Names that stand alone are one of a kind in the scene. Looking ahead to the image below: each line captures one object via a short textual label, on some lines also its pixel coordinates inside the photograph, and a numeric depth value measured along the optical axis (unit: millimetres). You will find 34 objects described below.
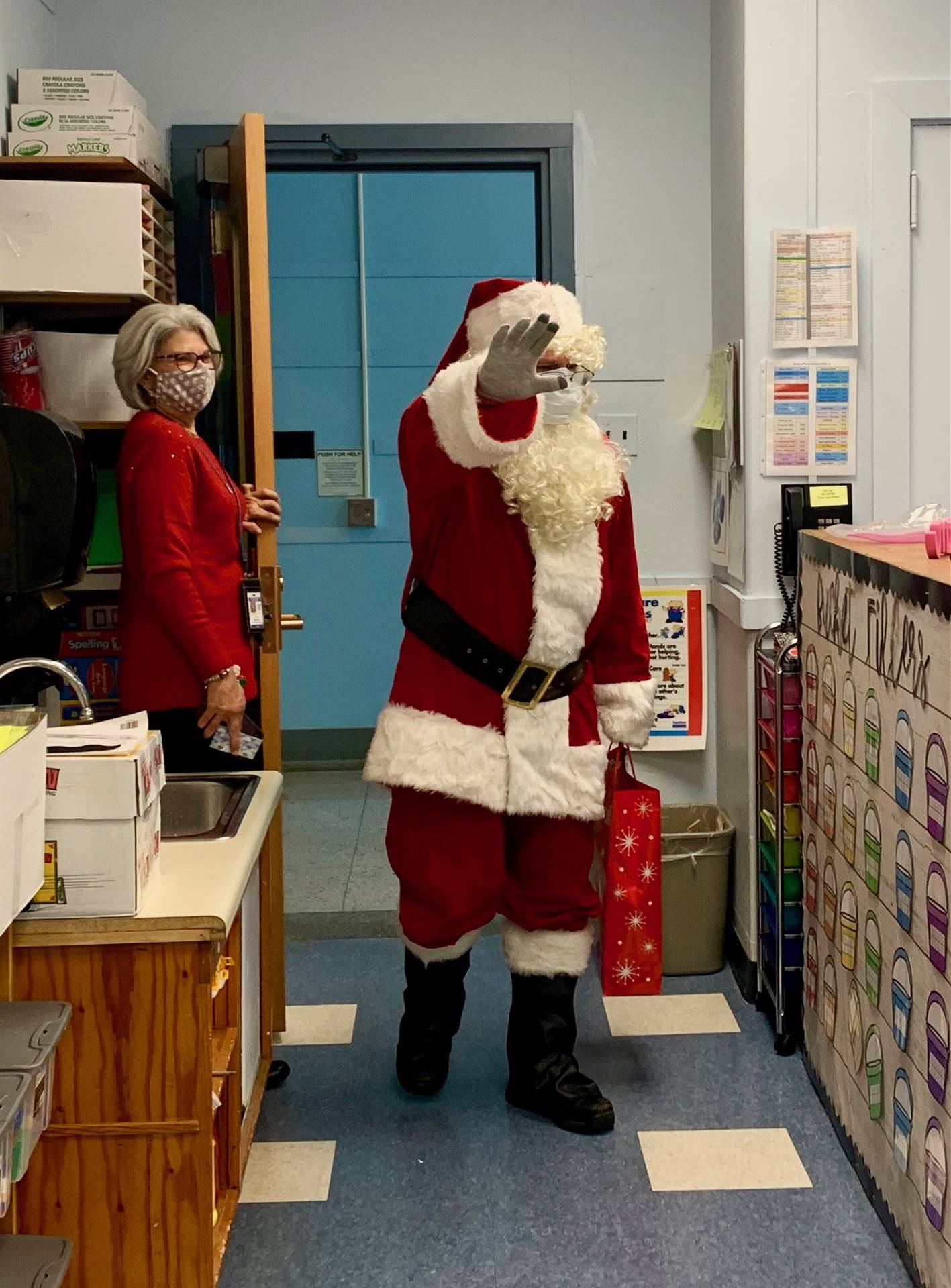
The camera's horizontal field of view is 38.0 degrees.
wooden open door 2658
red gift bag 2551
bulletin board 1824
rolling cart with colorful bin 2691
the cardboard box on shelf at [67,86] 2885
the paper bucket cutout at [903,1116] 1953
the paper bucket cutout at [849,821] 2275
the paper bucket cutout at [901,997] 1957
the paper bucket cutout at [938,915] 1785
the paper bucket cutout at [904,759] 1944
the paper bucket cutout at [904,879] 1939
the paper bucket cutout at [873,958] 2121
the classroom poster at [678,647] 3355
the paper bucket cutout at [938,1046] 1787
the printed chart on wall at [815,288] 2863
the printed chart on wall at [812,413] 2902
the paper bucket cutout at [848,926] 2275
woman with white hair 2551
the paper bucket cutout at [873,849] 2116
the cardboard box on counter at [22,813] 1479
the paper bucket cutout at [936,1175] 1799
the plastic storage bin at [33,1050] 1438
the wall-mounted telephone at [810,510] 2854
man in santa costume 2363
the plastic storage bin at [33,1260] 1532
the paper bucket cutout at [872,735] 2115
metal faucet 1744
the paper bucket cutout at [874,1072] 2107
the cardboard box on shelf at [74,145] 2861
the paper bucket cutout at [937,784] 1788
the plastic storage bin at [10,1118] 1334
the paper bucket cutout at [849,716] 2273
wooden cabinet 1731
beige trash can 3145
